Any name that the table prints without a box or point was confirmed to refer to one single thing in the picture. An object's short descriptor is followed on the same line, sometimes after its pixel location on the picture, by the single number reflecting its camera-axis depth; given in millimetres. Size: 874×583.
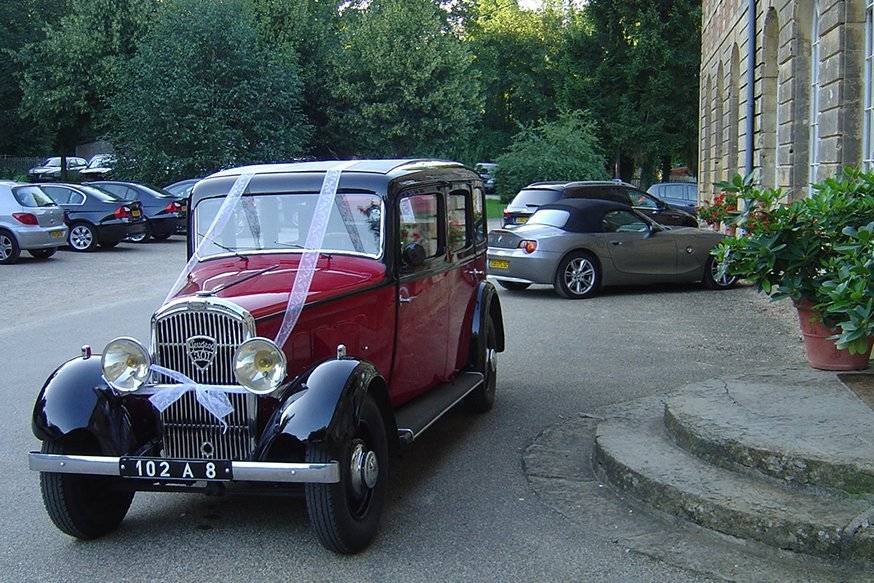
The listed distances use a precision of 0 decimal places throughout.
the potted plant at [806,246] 7051
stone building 11781
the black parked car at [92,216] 22672
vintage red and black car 4805
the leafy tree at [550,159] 33594
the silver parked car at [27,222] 19844
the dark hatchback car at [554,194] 19672
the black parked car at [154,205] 25344
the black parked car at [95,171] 46669
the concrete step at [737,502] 4770
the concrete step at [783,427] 5234
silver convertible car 14898
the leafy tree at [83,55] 37469
